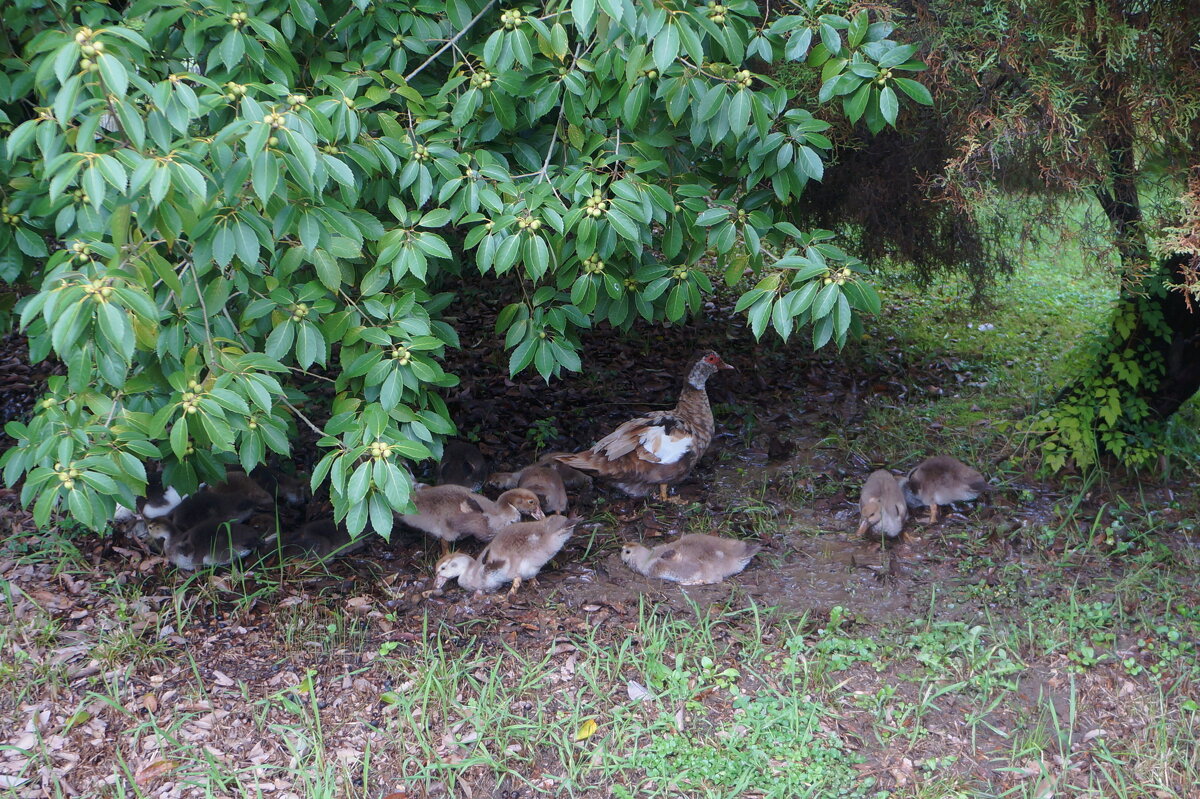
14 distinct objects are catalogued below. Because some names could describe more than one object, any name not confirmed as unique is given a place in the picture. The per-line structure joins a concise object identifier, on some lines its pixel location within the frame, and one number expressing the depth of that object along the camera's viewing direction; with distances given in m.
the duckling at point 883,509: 4.95
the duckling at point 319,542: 4.82
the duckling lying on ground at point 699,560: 4.67
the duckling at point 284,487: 5.44
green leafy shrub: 3.02
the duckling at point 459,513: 4.92
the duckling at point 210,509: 4.98
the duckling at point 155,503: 5.16
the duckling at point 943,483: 5.10
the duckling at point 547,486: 5.23
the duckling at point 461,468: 5.66
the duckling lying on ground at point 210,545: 4.71
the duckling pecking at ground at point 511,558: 4.63
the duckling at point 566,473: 5.57
